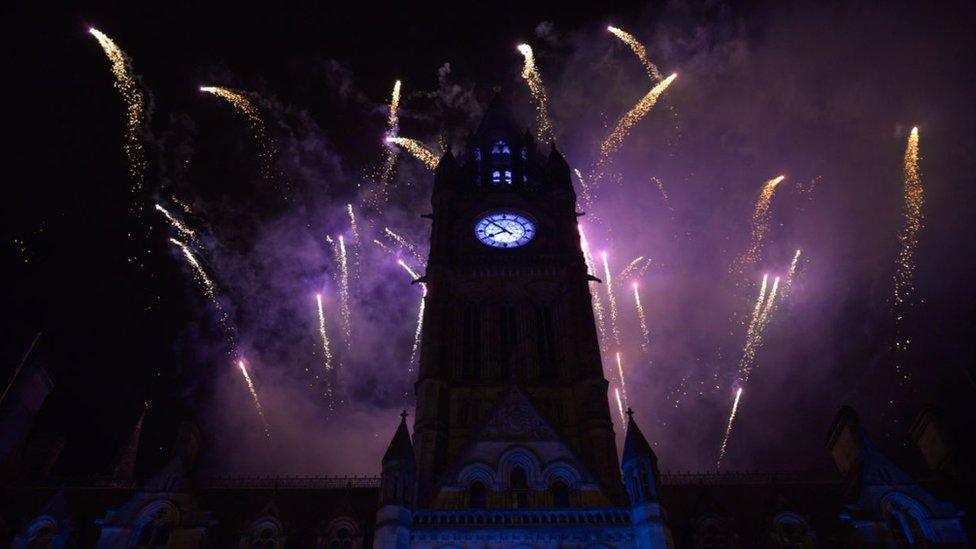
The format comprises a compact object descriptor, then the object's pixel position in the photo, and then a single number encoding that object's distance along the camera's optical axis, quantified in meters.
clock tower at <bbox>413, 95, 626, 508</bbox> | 31.45
